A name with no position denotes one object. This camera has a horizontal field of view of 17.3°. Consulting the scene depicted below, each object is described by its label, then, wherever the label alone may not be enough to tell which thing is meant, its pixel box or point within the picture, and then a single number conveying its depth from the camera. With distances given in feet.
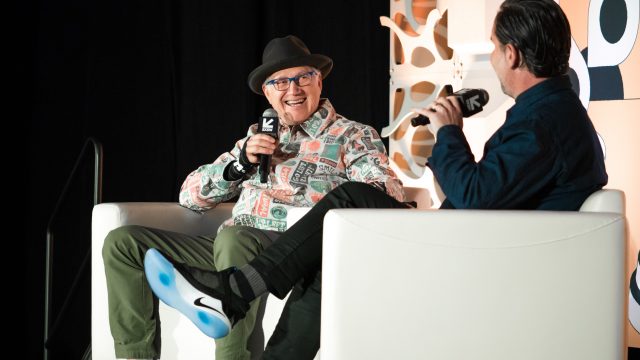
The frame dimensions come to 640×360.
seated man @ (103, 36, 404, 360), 19.56
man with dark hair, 17.80
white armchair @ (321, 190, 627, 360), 17.28
